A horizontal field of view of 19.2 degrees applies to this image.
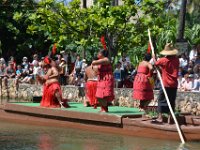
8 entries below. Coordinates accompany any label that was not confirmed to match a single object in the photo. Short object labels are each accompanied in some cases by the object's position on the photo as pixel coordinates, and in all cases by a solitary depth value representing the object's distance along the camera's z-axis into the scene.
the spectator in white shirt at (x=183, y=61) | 17.05
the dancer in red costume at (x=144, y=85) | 12.27
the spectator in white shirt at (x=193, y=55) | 17.41
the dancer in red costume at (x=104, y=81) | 11.65
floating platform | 10.37
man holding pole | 10.73
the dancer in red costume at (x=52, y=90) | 12.80
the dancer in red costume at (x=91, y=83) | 13.39
